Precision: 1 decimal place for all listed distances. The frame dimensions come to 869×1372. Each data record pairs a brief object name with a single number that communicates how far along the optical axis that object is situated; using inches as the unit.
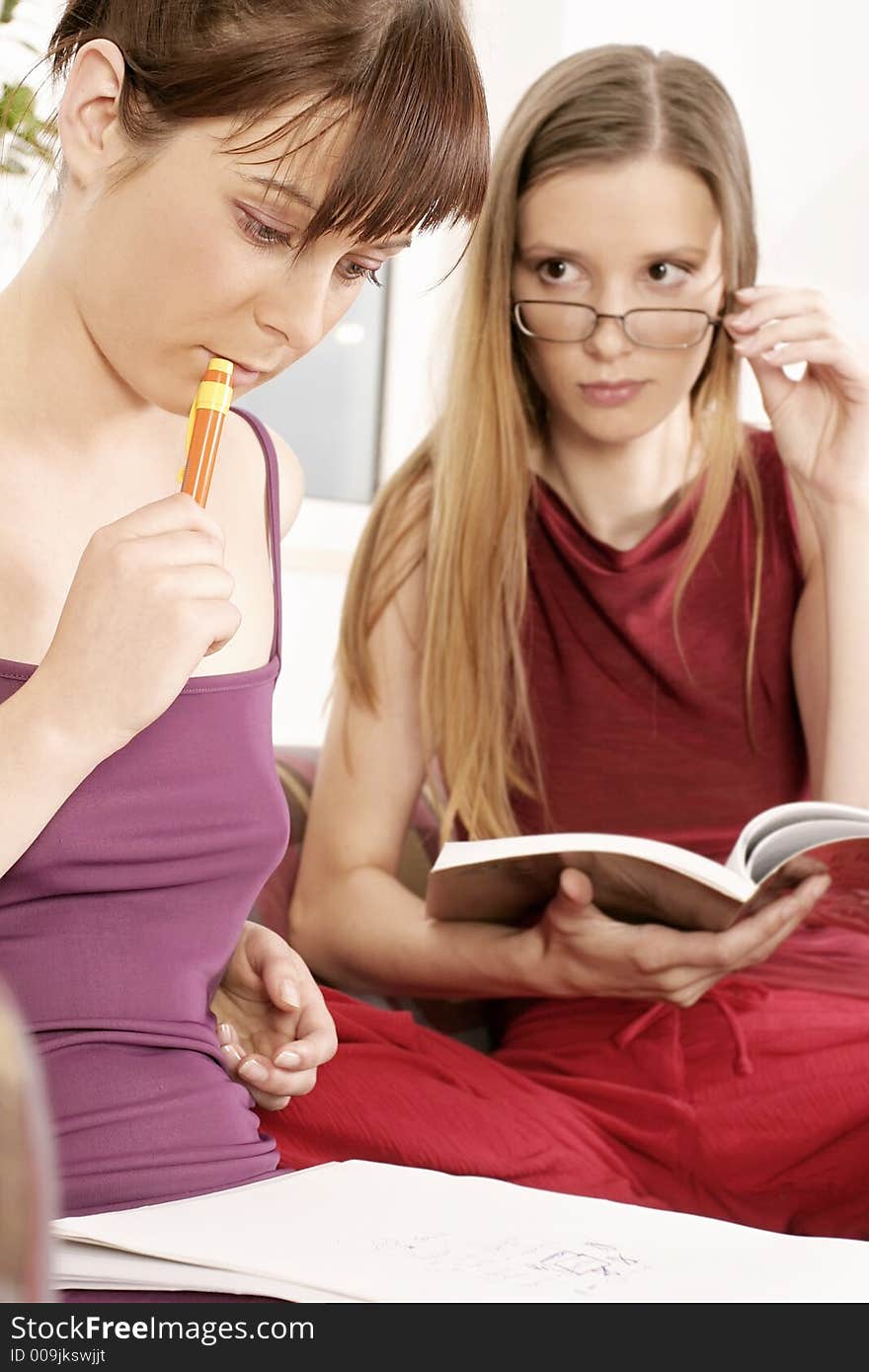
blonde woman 71.9
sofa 78.9
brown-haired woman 60.5
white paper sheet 52.8
